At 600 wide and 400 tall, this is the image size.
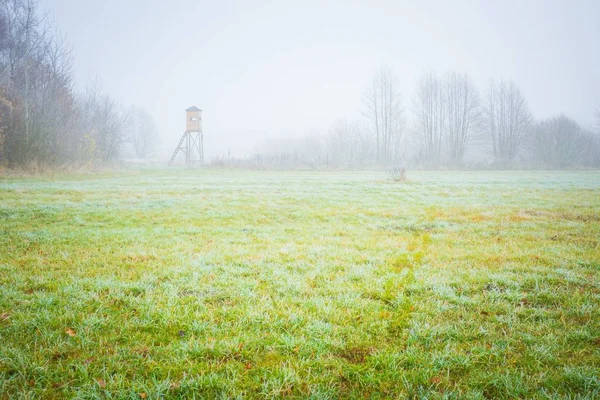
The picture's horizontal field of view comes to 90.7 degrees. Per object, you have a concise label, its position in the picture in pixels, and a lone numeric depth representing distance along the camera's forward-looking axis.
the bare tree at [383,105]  49.72
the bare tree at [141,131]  80.50
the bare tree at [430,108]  51.22
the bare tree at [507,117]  51.19
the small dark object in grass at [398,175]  23.45
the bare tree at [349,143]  50.81
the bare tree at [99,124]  39.78
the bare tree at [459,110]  50.78
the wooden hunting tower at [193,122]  50.56
